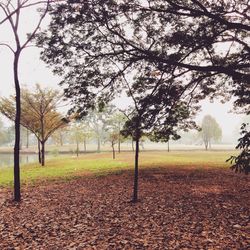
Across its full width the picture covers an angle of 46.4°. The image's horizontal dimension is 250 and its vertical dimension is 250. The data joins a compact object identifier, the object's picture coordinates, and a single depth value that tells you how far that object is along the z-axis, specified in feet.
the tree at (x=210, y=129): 258.78
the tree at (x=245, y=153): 20.85
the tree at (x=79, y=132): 169.68
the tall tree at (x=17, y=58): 43.60
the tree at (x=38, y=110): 105.29
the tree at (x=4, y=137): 315.00
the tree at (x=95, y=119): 277.64
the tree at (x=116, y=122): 153.82
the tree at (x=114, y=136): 131.54
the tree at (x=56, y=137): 167.84
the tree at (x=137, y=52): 41.75
